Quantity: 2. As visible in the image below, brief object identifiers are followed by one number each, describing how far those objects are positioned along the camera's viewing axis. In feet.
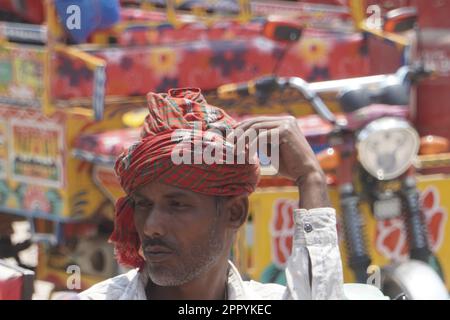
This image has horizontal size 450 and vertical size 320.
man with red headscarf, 10.73
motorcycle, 24.81
